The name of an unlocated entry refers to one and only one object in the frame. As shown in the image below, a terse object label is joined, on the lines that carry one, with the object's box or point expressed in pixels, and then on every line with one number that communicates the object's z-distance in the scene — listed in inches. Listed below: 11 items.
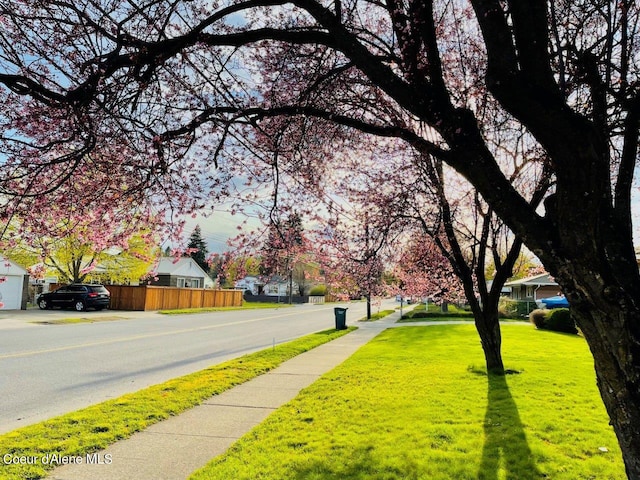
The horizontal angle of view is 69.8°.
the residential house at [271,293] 3174.5
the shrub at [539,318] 863.1
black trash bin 849.0
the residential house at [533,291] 1748.3
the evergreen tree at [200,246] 2590.6
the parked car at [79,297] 1091.3
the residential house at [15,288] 1080.2
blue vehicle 1063.7
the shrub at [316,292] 3166.3
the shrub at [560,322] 815.1
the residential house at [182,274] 1879.9
